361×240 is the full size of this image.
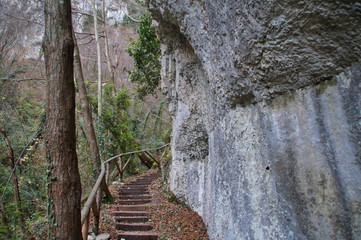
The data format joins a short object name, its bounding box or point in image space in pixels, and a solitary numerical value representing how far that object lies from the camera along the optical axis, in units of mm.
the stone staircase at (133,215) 4883
